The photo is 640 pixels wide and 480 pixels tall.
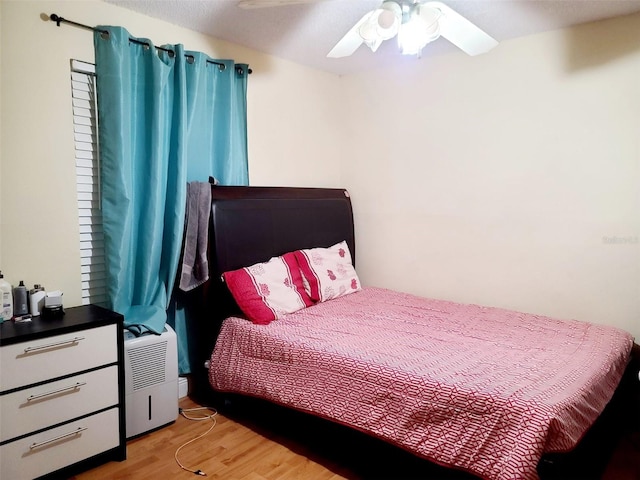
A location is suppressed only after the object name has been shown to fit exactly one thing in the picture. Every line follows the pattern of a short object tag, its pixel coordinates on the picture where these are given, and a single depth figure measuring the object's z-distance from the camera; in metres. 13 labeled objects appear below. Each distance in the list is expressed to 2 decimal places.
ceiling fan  1.87
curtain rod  2.15
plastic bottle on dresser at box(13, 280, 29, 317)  2.01
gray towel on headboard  2.56
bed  1.60
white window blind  2.28
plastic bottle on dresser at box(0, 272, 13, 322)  1.95
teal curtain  2.28
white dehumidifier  2.25
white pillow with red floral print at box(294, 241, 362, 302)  2.91
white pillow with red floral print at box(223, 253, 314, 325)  2.51
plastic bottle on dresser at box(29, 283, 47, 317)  2.05
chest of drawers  1.77
